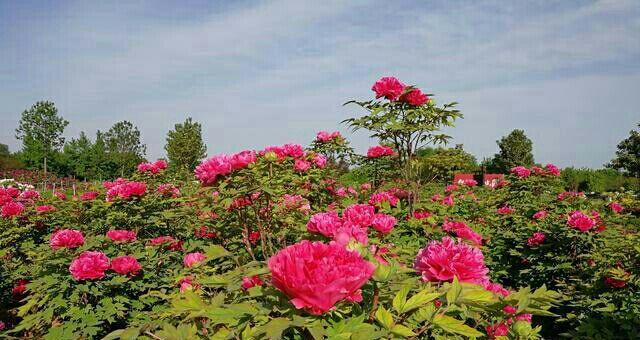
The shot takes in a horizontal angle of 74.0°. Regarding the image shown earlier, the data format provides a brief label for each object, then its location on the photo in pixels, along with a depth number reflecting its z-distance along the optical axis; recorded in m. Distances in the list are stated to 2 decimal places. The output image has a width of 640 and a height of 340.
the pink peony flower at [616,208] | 5.11
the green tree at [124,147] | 36.12
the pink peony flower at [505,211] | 5.55
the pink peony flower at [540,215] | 4.66
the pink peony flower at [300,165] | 3.81
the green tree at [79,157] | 34.72
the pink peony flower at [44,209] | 4.83
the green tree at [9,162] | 34.17
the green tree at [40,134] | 30.39
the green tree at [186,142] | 29.33
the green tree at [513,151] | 43.33
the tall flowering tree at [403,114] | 3.88
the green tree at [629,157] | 32.19
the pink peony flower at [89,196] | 4.68
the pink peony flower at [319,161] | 4.11
